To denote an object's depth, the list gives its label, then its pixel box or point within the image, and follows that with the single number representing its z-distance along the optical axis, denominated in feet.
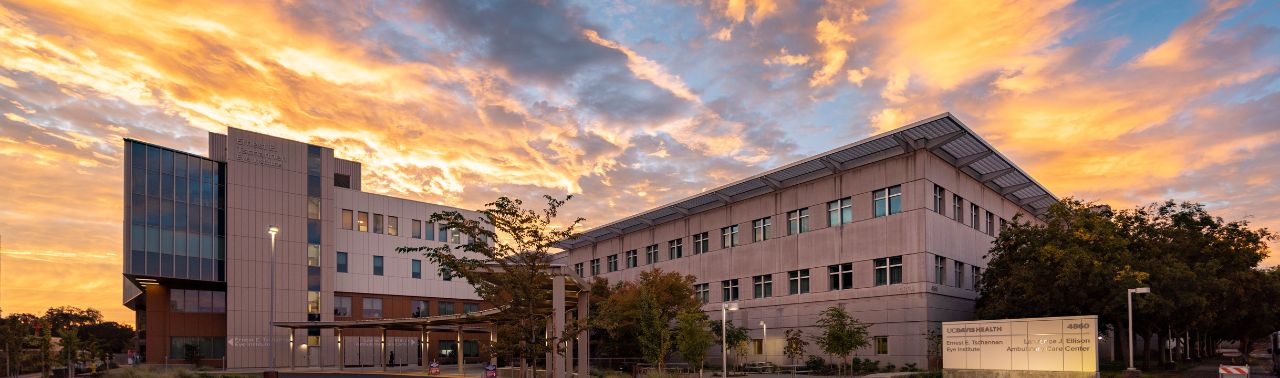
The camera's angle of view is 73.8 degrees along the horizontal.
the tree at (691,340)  154.71
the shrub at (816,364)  174.60
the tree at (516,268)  110.63
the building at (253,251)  211.82
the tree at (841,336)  149.79
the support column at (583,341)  118.52
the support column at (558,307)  104.37
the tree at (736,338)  185.78
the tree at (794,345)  179.14
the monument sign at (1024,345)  107.65
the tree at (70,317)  393.09
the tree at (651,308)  160.74
